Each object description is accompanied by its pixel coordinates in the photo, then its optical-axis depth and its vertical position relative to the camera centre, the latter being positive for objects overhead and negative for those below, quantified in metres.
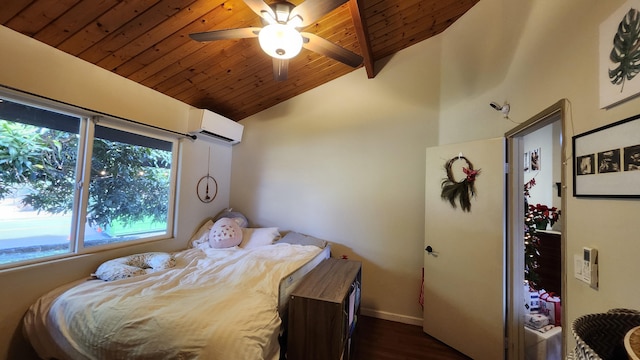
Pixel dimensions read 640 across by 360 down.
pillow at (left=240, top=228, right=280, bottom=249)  2.87 -0.60
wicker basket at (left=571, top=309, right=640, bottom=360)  0.65 -0.35
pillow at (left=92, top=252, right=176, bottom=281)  1.87 -0.70
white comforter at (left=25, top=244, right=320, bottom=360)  1.26 -0.78
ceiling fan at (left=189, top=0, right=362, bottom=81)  1.36 +1.03
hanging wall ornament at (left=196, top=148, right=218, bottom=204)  3.13 -0.03
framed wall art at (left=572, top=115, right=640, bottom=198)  0.87 +0.17
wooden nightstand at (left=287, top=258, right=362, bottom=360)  1.53 -0.87
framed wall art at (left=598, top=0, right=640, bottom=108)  0.87 +0.58
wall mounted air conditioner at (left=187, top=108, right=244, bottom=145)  2.82 +0.75
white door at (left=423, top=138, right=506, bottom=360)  1.97 -0.54
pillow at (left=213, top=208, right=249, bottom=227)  3.22 -0.40
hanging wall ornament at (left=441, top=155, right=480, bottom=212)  2.17 +0.10
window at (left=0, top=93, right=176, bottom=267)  1.73 -0.02
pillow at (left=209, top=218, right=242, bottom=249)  2.72 -0.56
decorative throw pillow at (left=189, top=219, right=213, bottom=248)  2.88 -0.61
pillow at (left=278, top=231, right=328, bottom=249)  2.79 -0.60
